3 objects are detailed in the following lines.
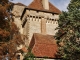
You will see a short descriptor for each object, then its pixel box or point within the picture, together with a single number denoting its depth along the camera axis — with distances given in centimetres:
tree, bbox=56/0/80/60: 1886
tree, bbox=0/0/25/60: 1391
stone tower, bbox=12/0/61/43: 3206
